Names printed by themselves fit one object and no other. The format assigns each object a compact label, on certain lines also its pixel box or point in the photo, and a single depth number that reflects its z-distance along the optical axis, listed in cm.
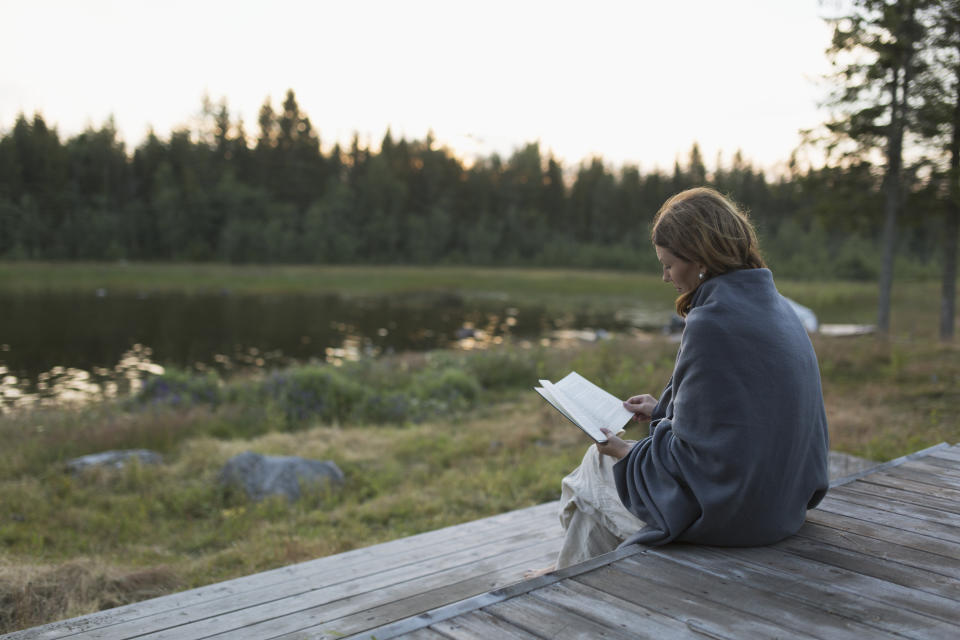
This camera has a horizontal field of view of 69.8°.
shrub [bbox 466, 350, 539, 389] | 1181
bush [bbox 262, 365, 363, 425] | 932
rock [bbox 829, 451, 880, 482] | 498
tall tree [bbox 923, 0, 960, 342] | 1293
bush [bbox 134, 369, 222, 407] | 1038
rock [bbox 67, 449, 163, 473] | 660
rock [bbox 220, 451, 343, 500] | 584
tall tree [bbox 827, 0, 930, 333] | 1317
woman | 215
